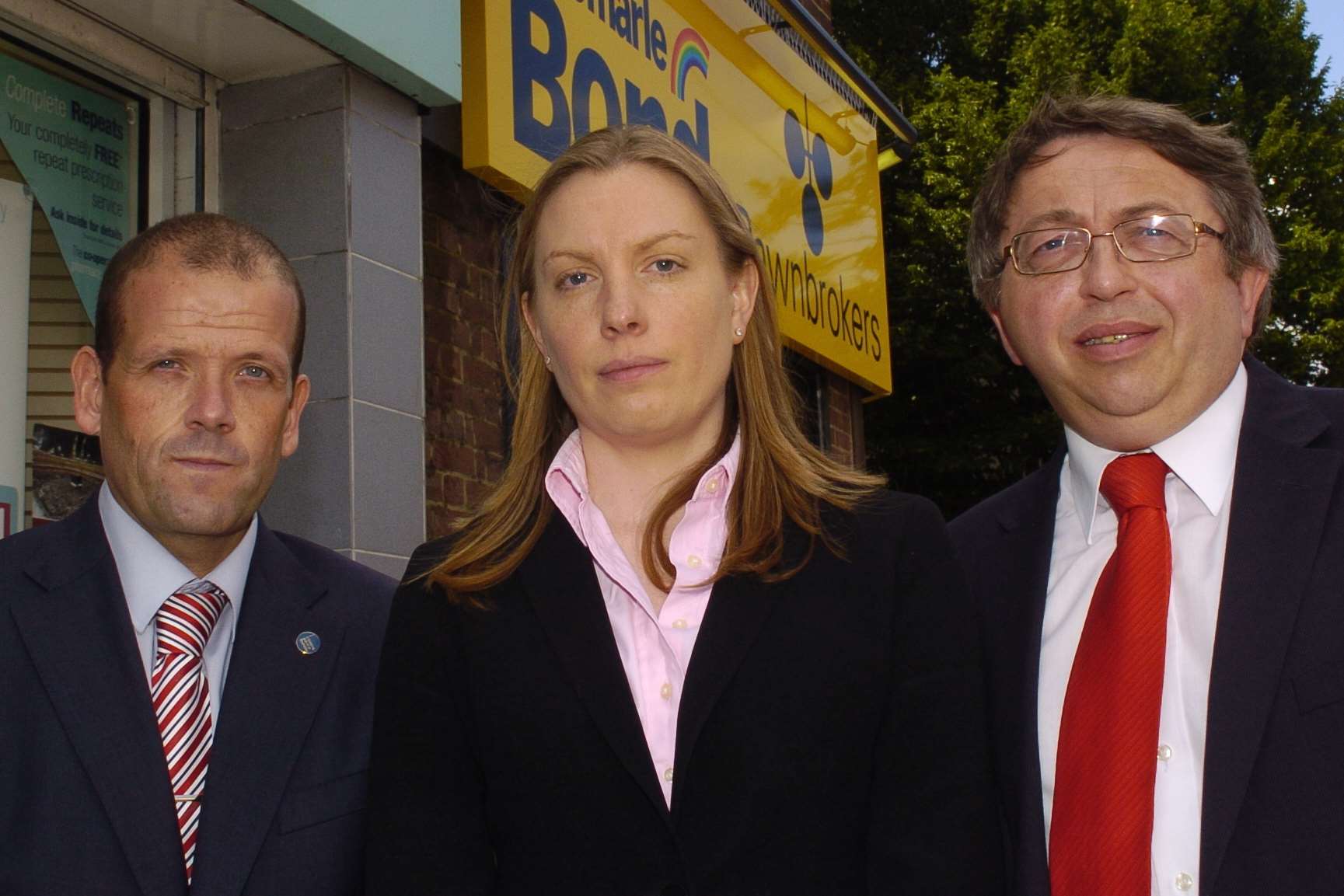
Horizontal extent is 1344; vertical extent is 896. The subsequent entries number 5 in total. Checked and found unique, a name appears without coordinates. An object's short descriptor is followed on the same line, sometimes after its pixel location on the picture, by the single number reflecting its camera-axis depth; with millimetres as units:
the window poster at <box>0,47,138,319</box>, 3596
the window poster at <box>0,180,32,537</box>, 3484
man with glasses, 2047
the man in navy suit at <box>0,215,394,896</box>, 2107
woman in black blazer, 1861
